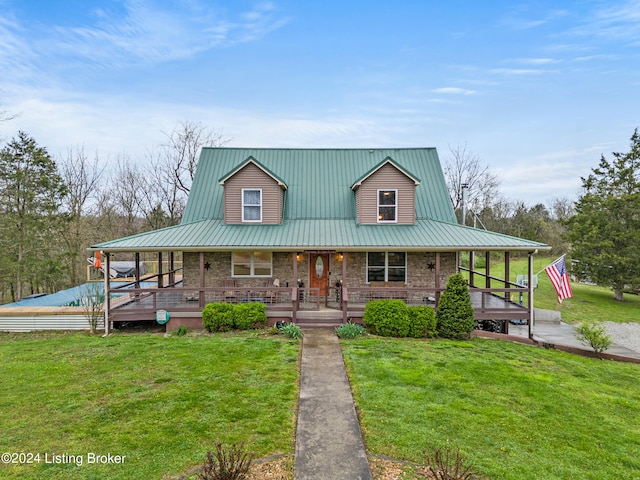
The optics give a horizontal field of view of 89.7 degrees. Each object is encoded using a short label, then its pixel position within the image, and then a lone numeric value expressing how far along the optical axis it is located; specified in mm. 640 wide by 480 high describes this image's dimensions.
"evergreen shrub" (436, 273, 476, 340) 11594
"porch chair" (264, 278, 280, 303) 13455
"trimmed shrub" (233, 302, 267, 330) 11952
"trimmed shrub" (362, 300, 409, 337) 11531
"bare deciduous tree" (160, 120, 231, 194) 28453
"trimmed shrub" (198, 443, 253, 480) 3701
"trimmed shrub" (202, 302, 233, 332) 11867
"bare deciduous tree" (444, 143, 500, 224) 33062
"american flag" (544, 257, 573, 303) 12672
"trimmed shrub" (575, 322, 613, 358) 10960
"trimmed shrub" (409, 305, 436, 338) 11531
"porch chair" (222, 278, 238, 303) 13198
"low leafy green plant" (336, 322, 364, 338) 11219
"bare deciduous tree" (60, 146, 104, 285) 23781
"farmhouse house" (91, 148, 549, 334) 12406
